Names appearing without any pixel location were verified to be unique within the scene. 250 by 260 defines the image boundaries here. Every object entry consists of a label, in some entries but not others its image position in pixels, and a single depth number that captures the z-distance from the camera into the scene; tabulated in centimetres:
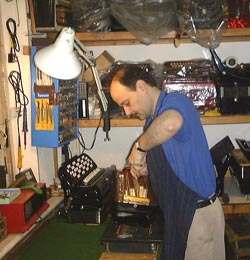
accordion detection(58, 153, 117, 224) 197
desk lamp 137
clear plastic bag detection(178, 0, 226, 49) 195
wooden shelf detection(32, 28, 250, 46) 198
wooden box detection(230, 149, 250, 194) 201
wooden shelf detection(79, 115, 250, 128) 202
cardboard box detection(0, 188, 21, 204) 170
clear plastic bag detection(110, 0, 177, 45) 196
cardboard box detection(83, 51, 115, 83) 218
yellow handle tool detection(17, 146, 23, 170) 201
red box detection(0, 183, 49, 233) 171
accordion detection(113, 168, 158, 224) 184
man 150
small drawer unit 196
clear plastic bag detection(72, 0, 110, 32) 202
